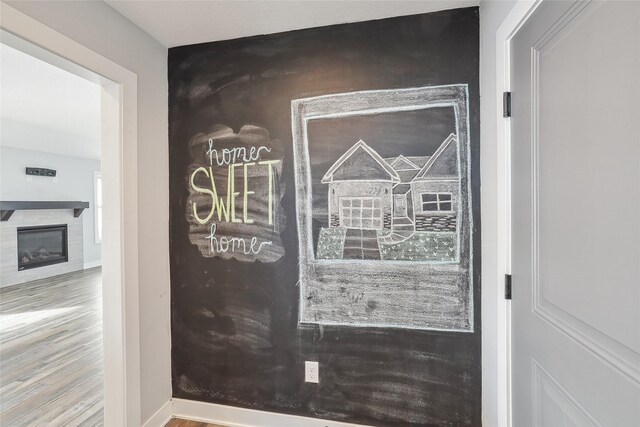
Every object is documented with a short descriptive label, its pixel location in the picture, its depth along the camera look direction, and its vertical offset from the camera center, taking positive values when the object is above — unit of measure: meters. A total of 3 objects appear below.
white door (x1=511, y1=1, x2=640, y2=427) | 0.63 -0.01
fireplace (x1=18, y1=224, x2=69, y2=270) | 5.11 -0.56
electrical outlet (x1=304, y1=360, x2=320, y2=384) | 1.66 -0.94
